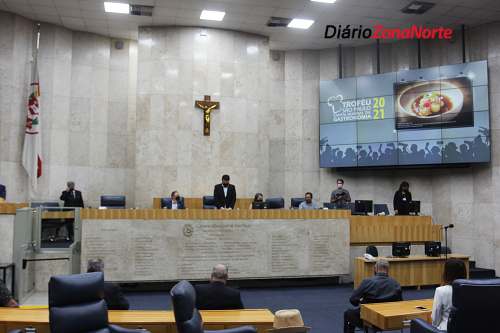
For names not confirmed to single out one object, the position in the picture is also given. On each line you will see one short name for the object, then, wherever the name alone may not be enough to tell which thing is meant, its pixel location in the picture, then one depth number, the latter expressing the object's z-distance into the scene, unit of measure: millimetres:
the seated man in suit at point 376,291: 5758
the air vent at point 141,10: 12299
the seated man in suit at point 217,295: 5219
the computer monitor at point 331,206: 11258
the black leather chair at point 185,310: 3734
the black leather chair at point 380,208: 12061
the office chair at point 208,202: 12102
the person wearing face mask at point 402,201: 11281
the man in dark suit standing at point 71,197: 12423
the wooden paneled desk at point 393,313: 4797
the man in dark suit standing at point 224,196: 10555
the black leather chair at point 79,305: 4113
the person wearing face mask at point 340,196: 11625
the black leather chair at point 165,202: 11734
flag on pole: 12836
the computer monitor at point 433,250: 9812
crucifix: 13430
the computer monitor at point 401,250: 9664
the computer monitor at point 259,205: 10255
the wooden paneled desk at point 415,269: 9414
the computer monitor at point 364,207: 10930
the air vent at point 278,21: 13094
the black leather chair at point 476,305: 3752
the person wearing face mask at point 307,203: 10867
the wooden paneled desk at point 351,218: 9195
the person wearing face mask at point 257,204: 10250
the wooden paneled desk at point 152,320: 4441
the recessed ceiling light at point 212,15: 12607
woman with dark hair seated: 4332
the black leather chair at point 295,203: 12961
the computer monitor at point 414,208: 11166
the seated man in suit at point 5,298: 4973
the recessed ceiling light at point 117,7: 12083
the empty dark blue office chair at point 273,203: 10897
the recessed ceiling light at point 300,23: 13250
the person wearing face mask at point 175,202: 11227
